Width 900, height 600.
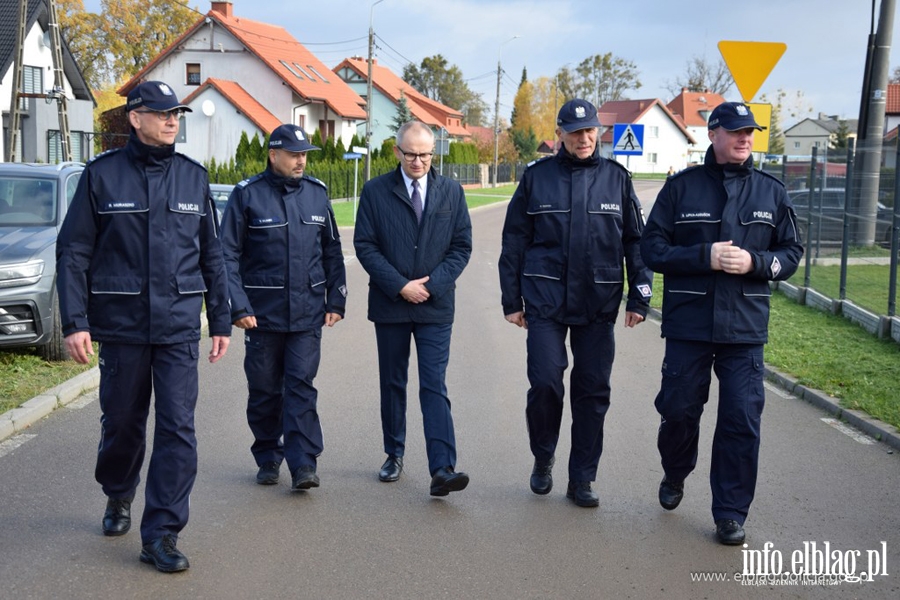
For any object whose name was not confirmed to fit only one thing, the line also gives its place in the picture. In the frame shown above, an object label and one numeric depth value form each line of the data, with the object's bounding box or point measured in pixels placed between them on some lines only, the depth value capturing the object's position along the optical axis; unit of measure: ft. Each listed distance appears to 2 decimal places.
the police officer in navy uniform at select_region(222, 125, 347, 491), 20.52
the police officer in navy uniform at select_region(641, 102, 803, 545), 18.20
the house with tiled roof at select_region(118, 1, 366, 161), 191.93
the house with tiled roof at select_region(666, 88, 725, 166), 422.41
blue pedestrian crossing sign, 83.92
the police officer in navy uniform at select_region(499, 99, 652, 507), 19.90
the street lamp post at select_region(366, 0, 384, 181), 142.56
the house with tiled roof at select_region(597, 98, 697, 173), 397.62
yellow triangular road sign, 35.09
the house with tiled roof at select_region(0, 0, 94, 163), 154.81
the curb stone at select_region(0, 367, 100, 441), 24.72
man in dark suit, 20.72
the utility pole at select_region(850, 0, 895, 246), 54.60
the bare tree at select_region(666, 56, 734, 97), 317.01
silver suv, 31.22
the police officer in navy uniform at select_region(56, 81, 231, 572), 16.56
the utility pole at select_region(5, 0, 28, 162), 76.79
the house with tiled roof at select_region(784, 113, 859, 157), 459.73
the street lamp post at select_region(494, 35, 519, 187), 262.47
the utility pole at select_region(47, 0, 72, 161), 78.18
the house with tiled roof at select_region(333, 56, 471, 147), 294.66
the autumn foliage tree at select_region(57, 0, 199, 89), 231.71
